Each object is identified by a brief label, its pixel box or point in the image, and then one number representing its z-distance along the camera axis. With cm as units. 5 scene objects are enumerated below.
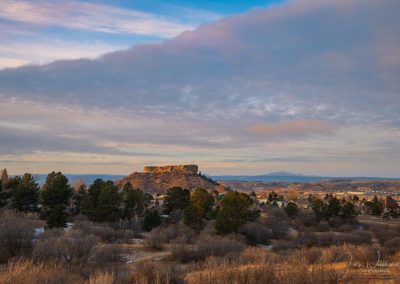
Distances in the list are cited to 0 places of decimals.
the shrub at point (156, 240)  3253
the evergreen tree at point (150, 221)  4650
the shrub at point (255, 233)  4082
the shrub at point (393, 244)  3412
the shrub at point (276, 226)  4673
